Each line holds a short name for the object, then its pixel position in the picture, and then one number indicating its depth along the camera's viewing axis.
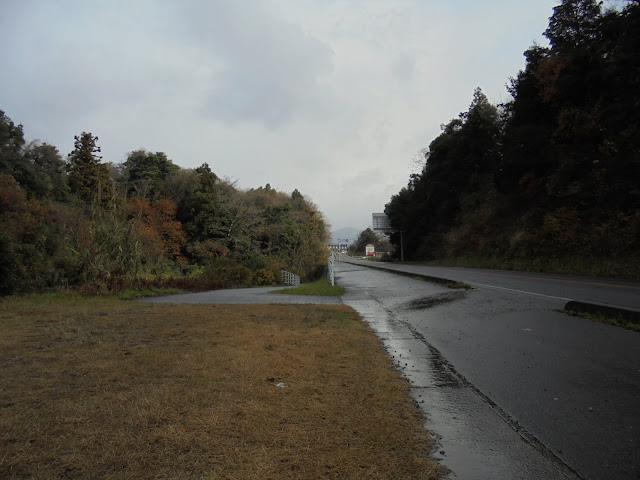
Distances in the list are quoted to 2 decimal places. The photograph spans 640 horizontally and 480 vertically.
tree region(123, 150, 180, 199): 45.84
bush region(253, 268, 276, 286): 34.28
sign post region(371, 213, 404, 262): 73.51
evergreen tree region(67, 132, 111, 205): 41.38
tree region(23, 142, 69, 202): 32.50
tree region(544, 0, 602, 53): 26.42
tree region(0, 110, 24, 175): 29.46
